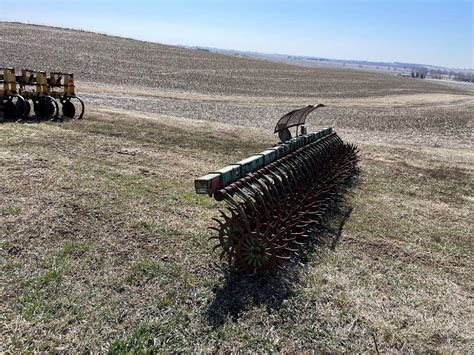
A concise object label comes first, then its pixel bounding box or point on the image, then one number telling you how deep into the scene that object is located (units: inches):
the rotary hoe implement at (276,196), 174.7
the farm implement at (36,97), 412.2
